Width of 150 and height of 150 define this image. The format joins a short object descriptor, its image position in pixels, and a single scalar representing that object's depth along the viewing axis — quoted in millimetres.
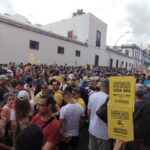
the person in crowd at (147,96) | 4545
